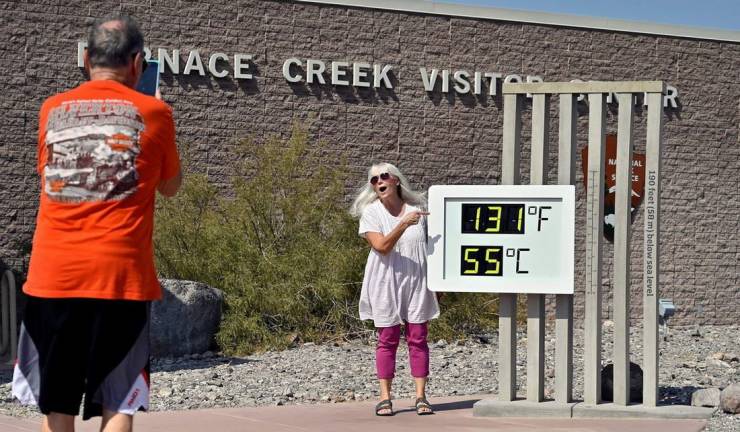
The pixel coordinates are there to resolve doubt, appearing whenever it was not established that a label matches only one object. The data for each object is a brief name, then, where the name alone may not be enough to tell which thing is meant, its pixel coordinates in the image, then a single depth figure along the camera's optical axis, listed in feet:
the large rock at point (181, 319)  41.98
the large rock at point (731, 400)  26.86
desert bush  44.83
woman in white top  28.14
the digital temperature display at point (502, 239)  27.91
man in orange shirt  14.24
